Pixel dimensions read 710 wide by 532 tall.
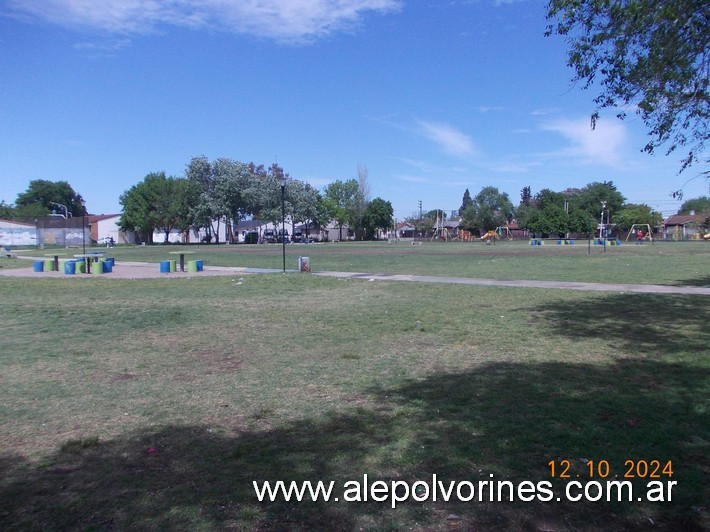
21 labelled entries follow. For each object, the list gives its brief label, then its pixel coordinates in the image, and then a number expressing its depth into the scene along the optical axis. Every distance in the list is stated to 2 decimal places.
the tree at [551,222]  104.56
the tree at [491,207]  122.50
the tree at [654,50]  8.42
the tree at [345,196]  112.94
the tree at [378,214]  111.69
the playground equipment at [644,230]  83.09
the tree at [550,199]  124.26
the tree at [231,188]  85.25
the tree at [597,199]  120.17
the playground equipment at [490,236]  90.57
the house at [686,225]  88.41
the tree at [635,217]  108.19
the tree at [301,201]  92.06
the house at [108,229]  105.25
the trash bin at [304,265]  23.80
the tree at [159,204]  84.75
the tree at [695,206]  124.00
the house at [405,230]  139.88
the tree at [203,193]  84.75
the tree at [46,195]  128.12
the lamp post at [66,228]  74.44
